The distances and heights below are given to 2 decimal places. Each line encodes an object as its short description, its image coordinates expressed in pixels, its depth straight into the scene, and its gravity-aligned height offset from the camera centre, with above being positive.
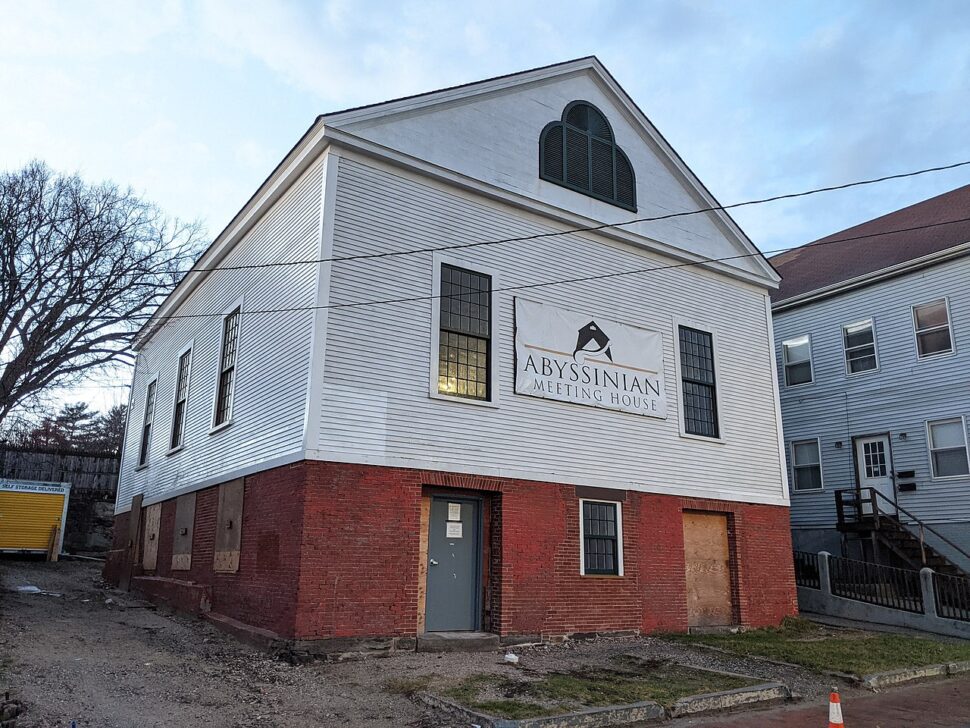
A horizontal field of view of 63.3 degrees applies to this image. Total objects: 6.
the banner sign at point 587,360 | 13.86 +3.27
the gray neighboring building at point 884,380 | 20.27 +4.48
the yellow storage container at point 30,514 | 23.91 +0.73
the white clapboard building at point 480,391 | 11.62 +2.59
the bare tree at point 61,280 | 21.83 +7.29
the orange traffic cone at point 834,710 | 6.76 -1.41
